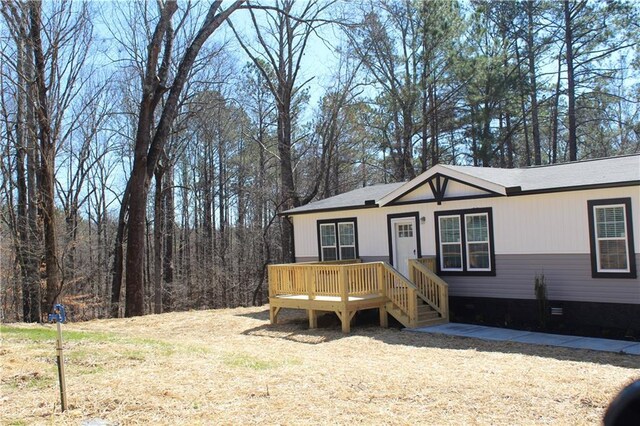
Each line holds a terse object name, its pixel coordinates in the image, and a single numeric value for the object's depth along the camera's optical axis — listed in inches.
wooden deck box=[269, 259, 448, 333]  482.0
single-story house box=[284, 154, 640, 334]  426.6
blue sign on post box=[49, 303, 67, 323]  216.6
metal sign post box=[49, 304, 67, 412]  217.3
